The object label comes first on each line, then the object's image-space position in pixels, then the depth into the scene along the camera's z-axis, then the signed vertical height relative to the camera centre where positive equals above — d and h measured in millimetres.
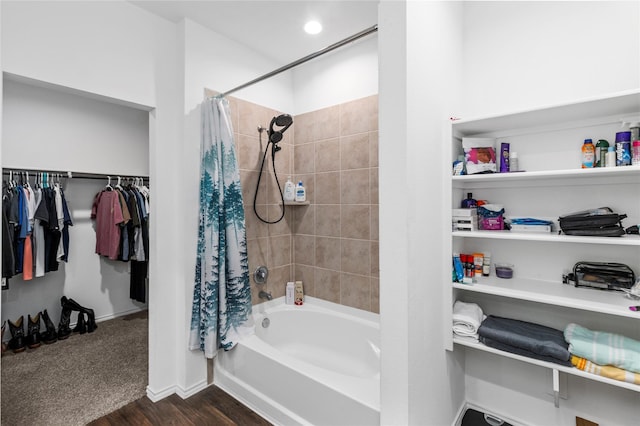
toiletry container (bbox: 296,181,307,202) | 2689 +142
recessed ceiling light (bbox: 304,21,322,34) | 2199 +1297
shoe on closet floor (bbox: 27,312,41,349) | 2918 -1140
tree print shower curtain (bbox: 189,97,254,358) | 2100 -212
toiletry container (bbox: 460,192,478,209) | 1802 +35
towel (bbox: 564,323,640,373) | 1285 -594
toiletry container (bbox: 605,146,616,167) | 1376 +223
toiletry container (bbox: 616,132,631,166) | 1339 +255
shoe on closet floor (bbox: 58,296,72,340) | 3109 -1109
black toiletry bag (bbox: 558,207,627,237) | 1339 -65
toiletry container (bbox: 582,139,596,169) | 1452 +254
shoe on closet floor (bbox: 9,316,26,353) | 2828 -1140
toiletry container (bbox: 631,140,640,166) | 1276 +223
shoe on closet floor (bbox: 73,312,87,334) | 3229 -1172
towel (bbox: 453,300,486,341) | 1631 -584
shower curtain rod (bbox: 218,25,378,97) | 1483 +833
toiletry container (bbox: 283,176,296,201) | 2703 +160
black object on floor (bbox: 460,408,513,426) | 1784 -1209
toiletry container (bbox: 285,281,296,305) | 2822 -735
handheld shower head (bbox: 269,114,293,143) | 2371 +652
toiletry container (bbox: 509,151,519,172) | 1660 +247
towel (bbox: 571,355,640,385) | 1256 -669
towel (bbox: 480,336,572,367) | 1406 -674
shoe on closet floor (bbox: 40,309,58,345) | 3016 -1166
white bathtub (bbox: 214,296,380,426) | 1640 -1015
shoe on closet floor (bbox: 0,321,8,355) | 2846 -1208
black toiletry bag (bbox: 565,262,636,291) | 1455 -319
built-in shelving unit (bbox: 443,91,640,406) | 1392 +27
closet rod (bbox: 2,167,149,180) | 2811 +367
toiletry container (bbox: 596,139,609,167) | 1428 +262
